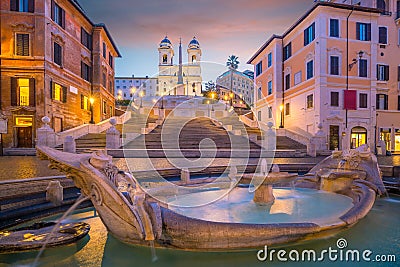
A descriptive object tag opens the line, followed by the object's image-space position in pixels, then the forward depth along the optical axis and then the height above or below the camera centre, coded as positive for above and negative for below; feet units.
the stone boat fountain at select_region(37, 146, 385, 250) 12.60 -4.18
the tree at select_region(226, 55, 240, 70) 276.82 +72.10
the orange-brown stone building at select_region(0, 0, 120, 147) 70.74 +17.19
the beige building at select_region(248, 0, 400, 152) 85.76 +18.89
